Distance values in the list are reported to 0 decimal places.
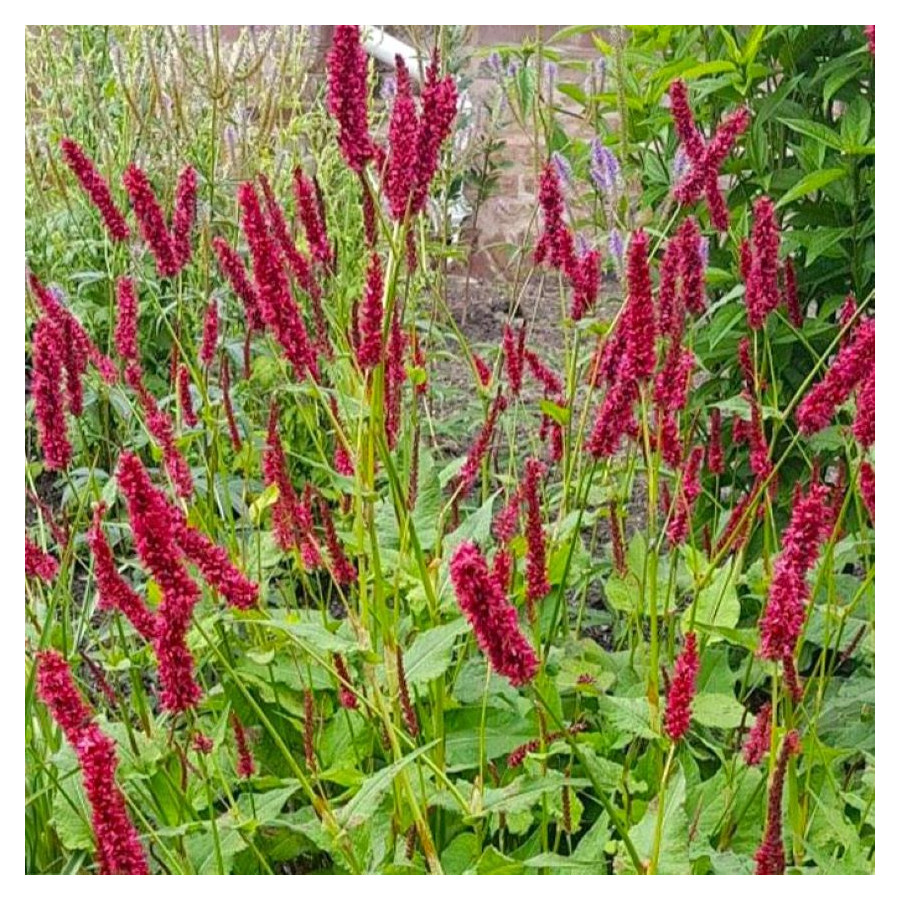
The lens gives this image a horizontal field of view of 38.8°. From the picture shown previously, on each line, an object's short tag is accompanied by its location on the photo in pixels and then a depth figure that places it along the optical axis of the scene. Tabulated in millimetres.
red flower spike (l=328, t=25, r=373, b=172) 1016
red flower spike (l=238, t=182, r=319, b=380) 1104
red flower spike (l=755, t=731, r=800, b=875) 973
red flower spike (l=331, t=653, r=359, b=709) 1264
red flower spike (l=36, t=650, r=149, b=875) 848
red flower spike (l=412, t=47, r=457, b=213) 1003
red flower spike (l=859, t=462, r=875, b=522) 1262
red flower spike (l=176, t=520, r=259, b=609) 997
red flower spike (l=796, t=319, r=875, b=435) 1142
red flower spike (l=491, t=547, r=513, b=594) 1132
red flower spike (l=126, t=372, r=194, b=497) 1396
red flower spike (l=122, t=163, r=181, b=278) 1290
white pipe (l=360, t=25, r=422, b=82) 2885
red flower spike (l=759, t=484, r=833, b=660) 953
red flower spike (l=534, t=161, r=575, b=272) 1284
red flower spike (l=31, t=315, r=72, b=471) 1233
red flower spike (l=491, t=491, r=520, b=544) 1434
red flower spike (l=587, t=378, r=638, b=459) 1109
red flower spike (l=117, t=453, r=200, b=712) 858
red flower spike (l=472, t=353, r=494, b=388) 1730
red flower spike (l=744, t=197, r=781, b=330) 1332
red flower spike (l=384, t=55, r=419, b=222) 1031
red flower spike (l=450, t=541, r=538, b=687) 852
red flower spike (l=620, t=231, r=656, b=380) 1034
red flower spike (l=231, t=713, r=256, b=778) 1215
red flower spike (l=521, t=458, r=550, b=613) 1088
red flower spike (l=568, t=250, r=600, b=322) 1371
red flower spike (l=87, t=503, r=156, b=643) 1026
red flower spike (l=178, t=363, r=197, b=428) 1581
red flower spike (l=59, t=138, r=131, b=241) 1305
